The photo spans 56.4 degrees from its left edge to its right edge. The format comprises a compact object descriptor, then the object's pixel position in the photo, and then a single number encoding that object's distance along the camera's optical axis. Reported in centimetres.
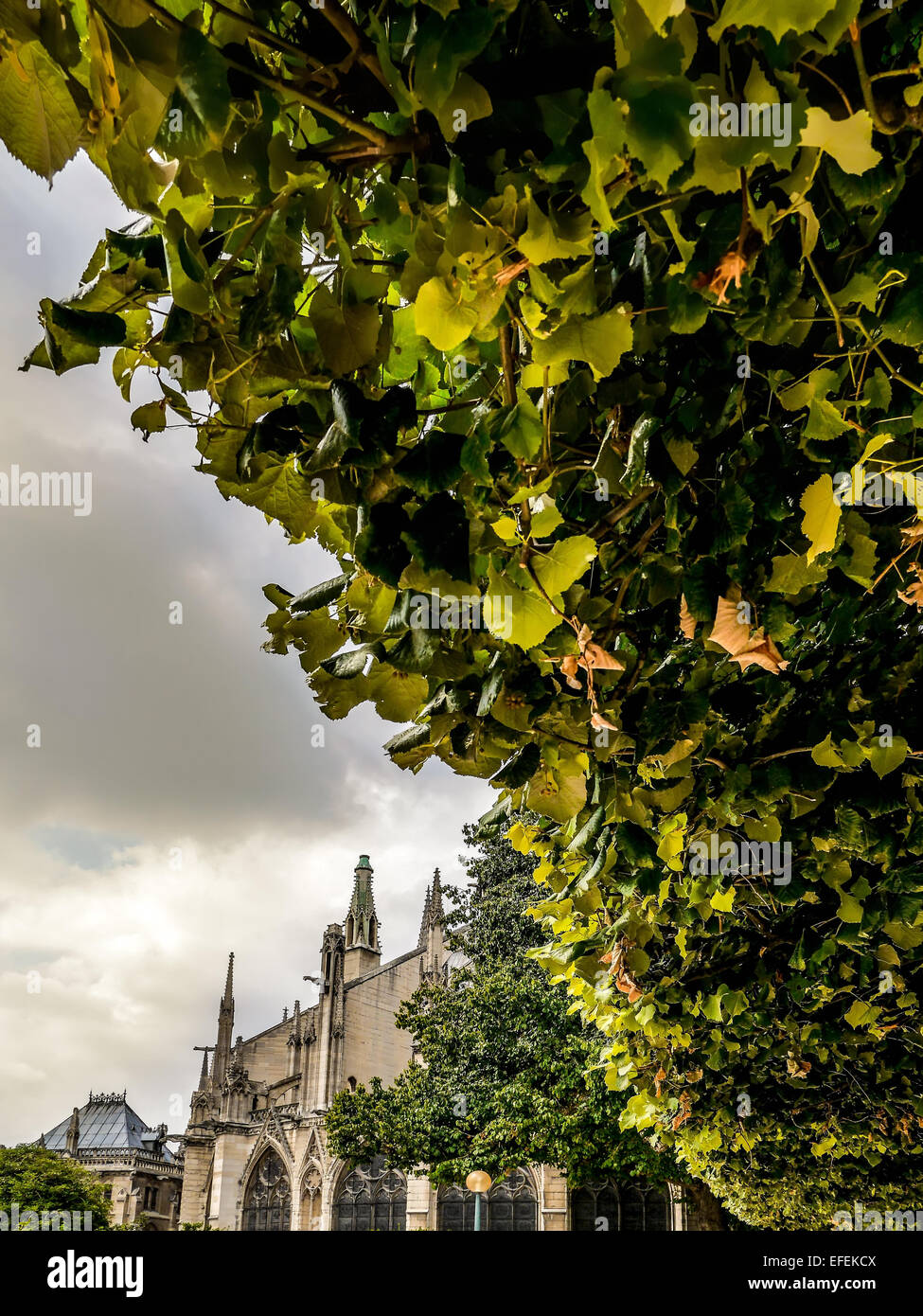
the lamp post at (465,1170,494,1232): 1898
